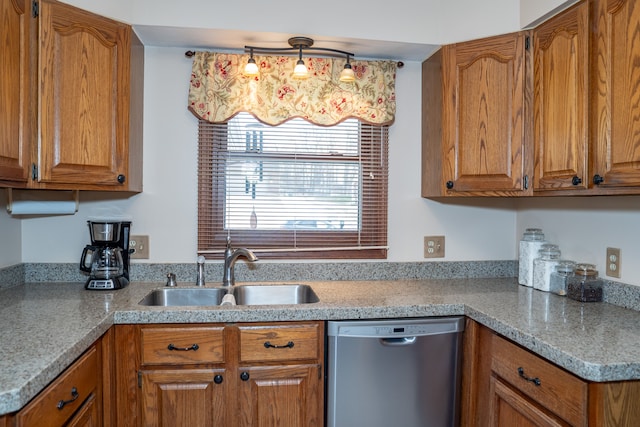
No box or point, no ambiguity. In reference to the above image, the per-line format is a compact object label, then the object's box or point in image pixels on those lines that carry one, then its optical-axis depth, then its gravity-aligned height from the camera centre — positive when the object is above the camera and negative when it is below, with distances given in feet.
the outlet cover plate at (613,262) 5.65 -0.67
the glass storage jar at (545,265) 6.29 -0.79
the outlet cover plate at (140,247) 6.86 -0.62
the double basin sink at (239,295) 6.40 -1.33
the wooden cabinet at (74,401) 3.22 -1.68
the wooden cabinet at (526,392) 3.58 -1.74
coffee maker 6.19 -0.72
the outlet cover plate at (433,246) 7.49 -0.62
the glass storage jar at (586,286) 5.69 -0.99
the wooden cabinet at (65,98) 4.86 +1.39
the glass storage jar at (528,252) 6.63 -0.64
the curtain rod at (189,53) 6.85 +2.50
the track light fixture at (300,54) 6.43 +2.45
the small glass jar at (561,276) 6.05 -0.92
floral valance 6.83 +1.95
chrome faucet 6.57 -0.80
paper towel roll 6.07 +0.01
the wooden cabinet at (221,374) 5.13 -2.02
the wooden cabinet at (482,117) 6.02 +1.38
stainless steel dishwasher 5.38 -2.06
